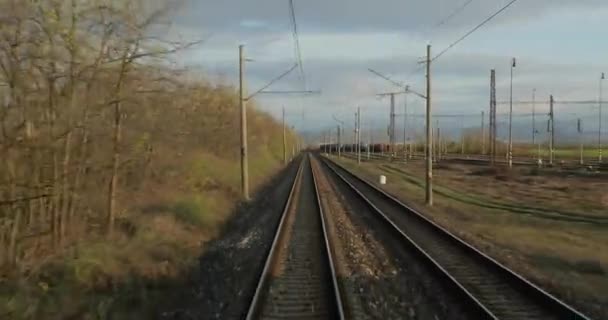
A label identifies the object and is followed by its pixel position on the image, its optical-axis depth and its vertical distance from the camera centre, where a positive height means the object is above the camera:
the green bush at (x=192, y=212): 22.69 -2.57
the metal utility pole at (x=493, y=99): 64.94 +3.76
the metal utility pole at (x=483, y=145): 140.88 -1.68
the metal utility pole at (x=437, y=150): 117.43 -2.52
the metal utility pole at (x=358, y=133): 92.44 +0.78
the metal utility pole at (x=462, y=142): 160.80 -1.10
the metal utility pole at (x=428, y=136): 31.18 +0.07
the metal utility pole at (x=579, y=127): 94.88 +1.38
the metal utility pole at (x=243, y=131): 34.94 +0.46
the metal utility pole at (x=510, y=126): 65.36 +1.21
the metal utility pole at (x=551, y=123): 76.38 +1.64
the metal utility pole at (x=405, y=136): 101.71 +0.34
